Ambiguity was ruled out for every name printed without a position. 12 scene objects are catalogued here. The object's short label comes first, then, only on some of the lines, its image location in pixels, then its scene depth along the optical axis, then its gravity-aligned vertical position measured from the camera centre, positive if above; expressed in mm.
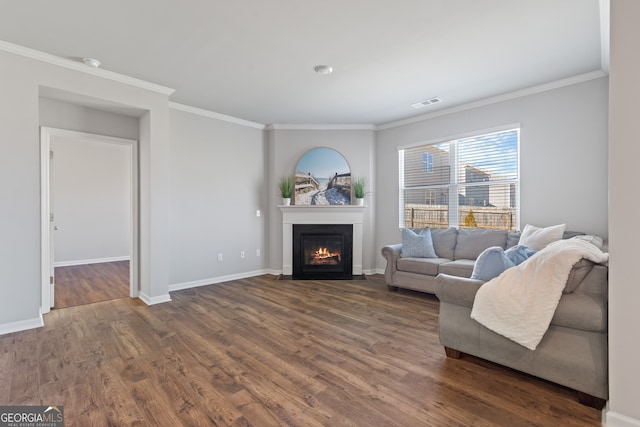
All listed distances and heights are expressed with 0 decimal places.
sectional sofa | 1770 -819
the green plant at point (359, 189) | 5344 +409
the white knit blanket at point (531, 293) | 1861 -516
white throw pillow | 3355 -270
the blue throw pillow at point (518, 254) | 2389 -328
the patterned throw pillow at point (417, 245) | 4367 -471
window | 4191 +463
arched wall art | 5465 +595
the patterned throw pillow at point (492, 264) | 2252 -381
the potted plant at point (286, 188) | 5367 +428
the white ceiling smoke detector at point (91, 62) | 3111 +1550
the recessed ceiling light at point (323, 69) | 3299 +1566
